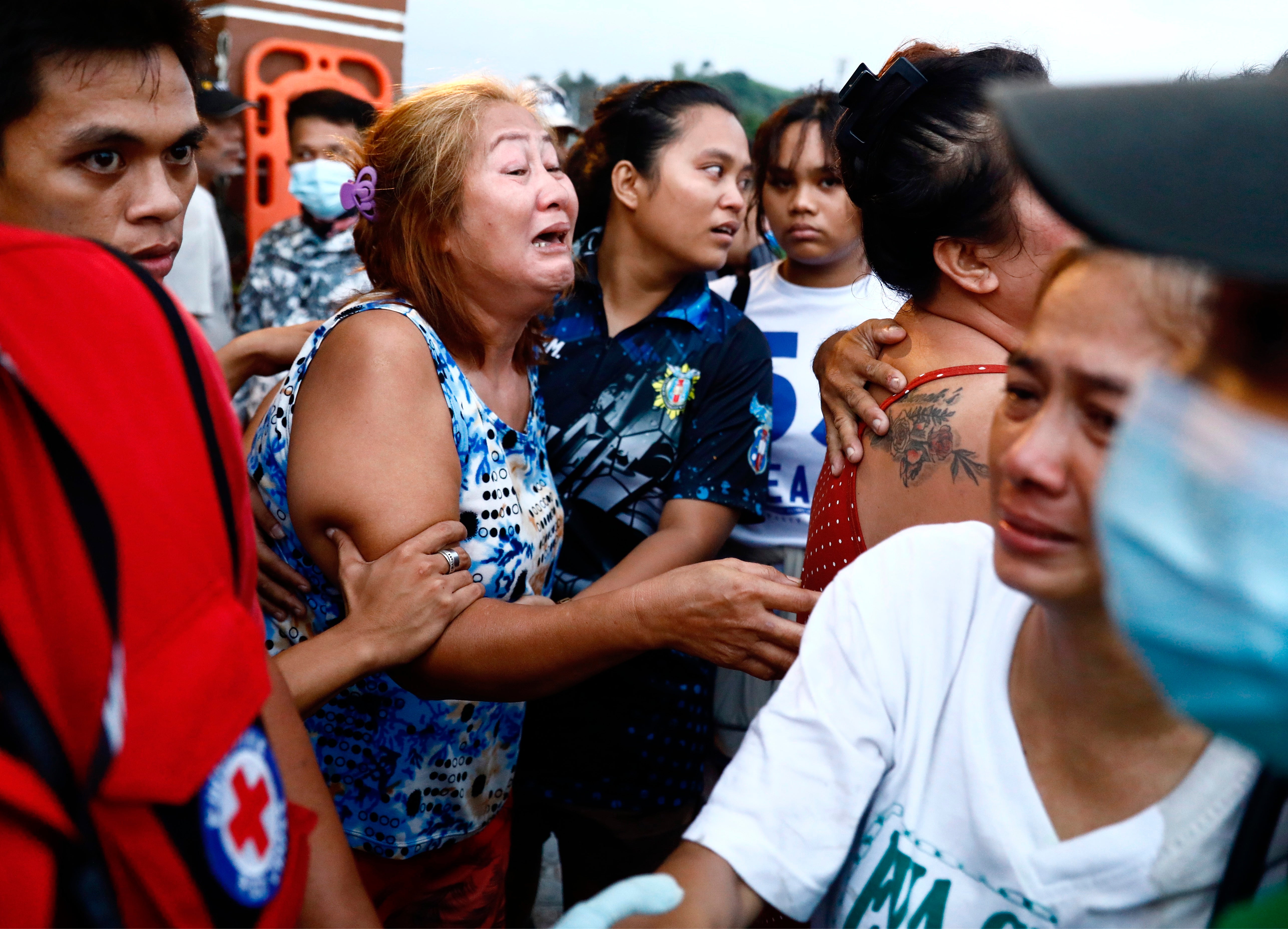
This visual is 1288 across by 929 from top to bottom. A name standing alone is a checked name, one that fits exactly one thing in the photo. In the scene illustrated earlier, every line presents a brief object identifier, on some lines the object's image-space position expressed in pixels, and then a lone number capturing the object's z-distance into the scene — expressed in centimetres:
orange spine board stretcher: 718
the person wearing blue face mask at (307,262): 448
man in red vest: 85
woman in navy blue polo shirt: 254
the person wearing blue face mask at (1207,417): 62
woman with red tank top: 167
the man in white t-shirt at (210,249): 471
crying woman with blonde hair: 175
